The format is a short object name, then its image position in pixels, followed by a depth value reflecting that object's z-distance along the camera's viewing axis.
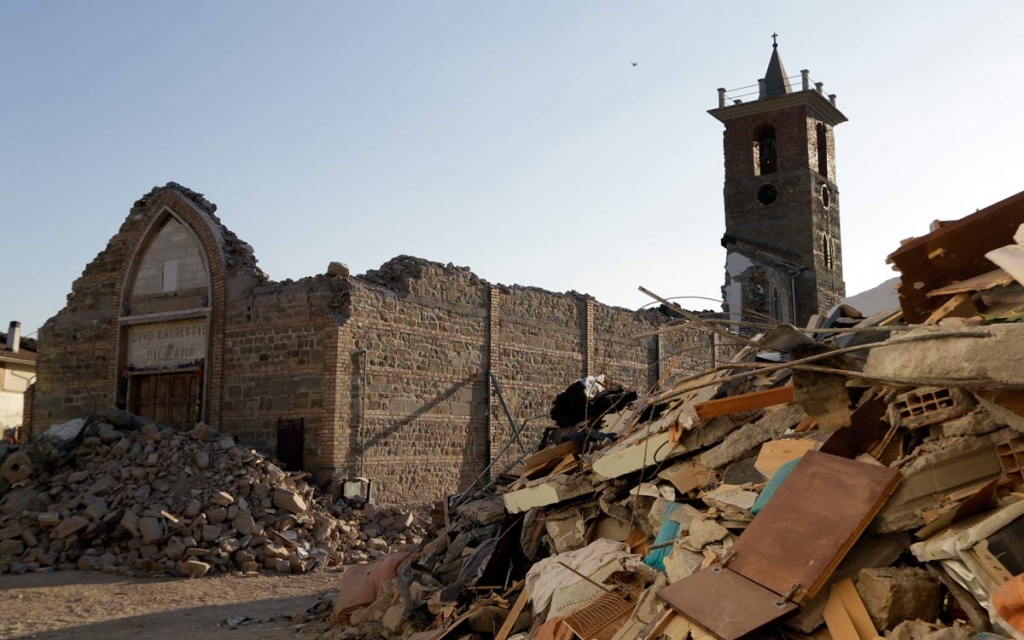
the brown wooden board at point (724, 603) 4.34
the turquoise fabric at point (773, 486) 5.15
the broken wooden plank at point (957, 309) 5.31
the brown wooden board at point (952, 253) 5.62
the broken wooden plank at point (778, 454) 5.53
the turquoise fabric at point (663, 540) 5.79
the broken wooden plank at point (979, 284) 5.21
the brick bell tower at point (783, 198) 34.06
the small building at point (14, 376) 29.23
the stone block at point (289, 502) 13.65
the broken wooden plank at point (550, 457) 8.56
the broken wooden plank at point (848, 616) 4.19
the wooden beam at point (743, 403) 6.46
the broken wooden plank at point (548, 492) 7.39
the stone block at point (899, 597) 4.18
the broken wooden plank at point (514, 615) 6.35
